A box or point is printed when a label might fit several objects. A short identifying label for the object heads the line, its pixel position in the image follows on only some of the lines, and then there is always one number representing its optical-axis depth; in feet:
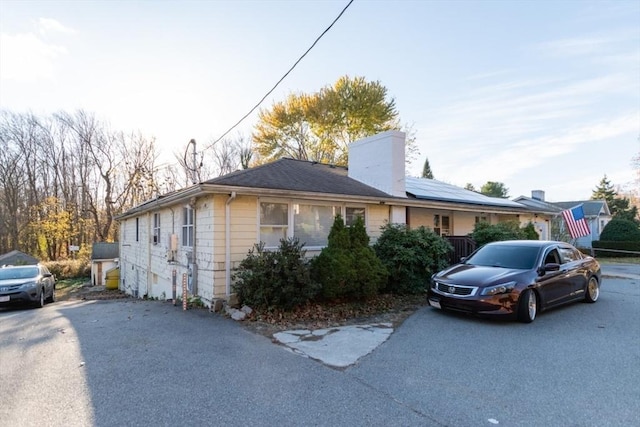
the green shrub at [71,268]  86.28
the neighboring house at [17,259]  80.24
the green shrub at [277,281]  23.22
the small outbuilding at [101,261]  79.15
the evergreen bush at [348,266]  24.99
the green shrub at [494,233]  38.40
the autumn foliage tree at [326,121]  93.15
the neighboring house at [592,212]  98.99
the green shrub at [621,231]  85.30
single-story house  25.94
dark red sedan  20.75
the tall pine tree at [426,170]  180.41
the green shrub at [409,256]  30.37
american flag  53.42
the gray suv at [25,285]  35.12
